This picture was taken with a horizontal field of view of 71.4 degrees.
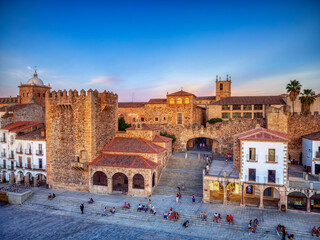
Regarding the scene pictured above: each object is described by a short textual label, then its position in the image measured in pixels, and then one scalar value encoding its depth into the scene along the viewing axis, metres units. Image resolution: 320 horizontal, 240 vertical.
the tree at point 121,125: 45.39
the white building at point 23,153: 32.88
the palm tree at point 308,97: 39.42
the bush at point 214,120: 46.09
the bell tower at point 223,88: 66.31
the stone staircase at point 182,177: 27.67
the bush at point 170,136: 41.41
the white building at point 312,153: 28.25
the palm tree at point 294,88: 39.69
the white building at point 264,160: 22.75
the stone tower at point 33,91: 51.06
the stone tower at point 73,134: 29.28
